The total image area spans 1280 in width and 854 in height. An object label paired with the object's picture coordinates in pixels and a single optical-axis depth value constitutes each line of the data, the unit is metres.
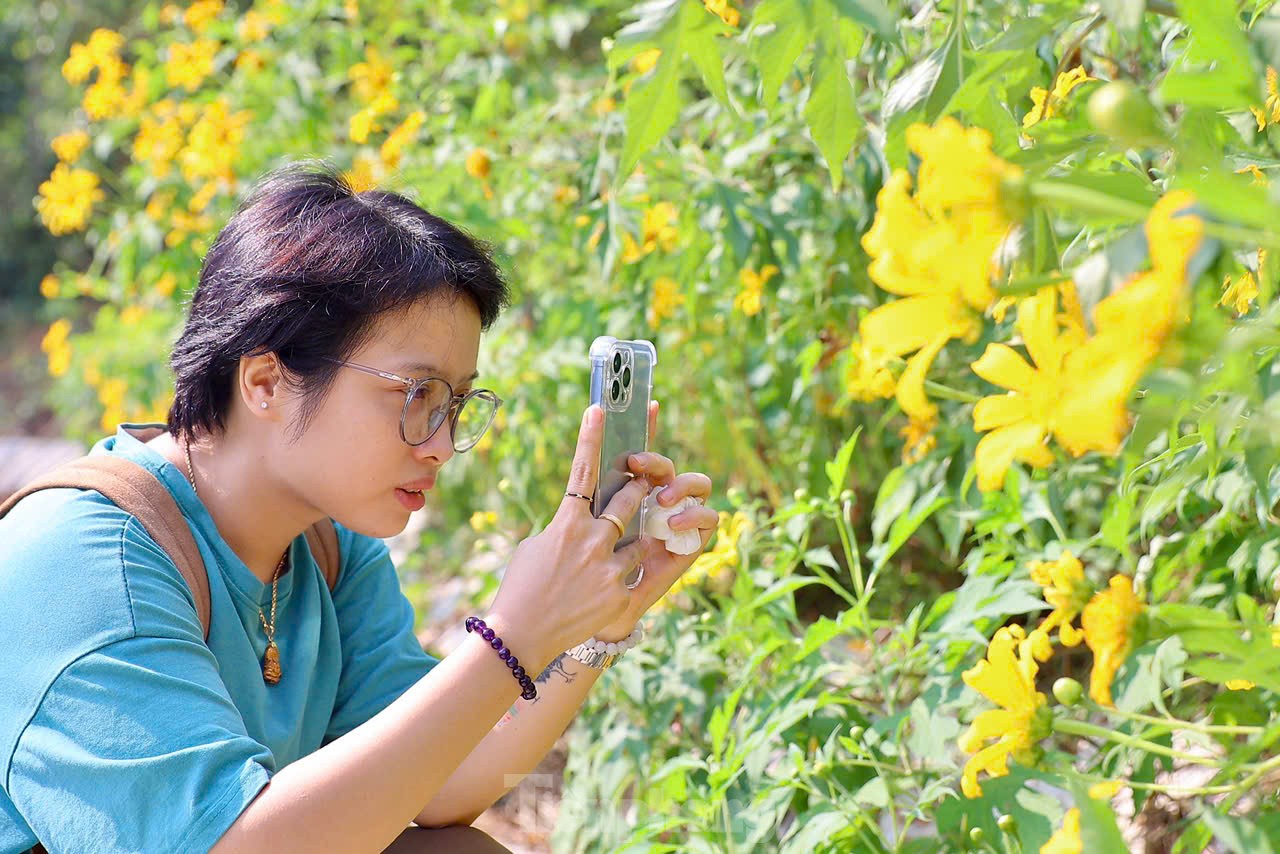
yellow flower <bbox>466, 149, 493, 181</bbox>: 2.51
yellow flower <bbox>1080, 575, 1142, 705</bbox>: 1.50
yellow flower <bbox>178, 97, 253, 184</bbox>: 3.08
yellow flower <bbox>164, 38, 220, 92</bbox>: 3.22
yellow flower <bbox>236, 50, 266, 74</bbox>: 3.18
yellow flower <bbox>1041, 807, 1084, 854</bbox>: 1.53
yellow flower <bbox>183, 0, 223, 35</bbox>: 3.21
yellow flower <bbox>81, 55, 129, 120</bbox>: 3.49
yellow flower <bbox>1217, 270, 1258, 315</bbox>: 1.60
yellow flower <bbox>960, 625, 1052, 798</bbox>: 1.58
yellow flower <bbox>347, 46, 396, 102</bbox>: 2.95
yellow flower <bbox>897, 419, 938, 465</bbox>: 2.15
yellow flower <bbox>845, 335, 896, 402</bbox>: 1.49
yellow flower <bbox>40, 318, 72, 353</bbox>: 3.84
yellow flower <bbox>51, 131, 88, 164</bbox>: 3.54
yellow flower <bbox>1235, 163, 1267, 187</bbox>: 1.61
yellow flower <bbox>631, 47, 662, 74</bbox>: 2.23
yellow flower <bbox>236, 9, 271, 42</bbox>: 3.19
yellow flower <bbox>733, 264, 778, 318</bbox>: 2.34
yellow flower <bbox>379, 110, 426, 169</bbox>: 2.62
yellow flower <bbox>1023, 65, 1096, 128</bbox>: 1.66
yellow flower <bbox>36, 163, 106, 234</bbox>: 3.58
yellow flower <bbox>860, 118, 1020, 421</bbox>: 1.25
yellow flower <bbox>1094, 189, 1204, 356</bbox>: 1.13
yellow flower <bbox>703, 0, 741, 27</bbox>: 1.76
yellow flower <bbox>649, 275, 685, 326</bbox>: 2.47
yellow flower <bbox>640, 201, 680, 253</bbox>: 2.41
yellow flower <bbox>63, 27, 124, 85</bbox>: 3.49
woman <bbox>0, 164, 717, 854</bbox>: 1.74
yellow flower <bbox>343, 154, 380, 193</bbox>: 2.04
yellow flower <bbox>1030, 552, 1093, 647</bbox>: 1.60
